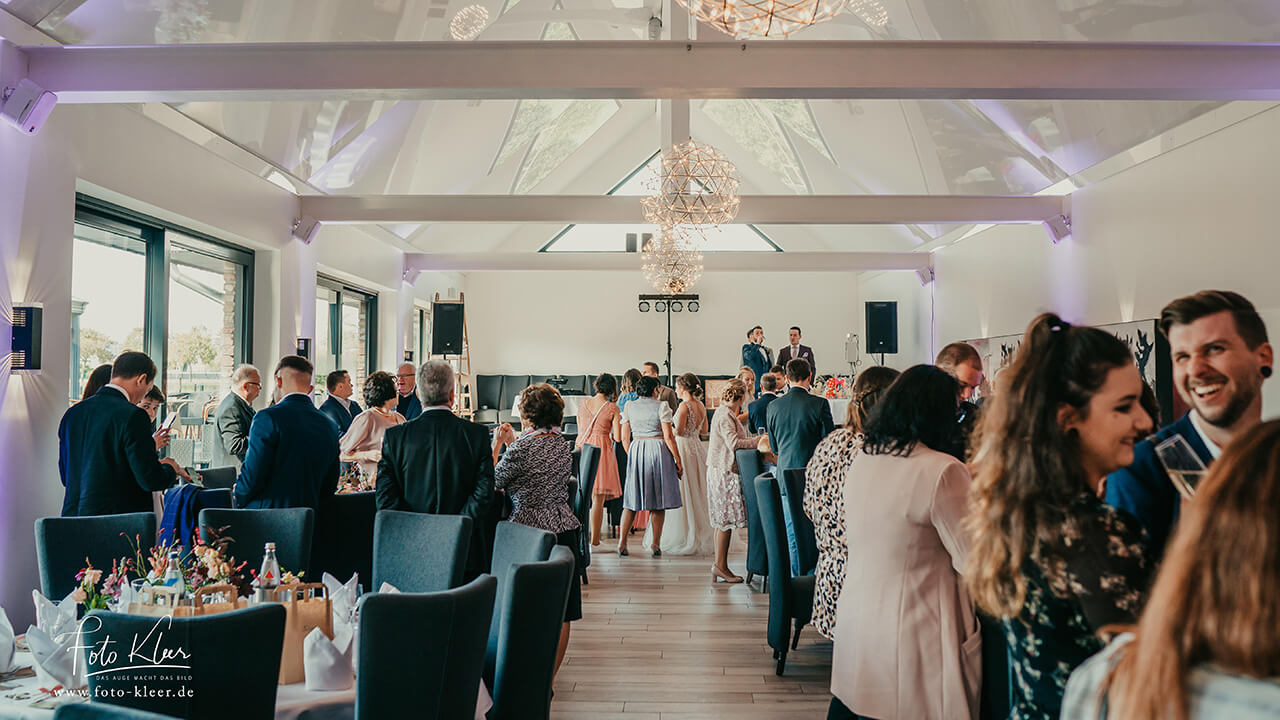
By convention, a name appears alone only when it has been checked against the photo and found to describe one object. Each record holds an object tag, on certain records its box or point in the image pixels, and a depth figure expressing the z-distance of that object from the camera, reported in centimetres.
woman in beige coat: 226
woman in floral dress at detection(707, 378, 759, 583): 672
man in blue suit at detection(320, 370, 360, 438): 667
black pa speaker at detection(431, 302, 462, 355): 1320
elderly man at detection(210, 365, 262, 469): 573
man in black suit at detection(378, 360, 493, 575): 391
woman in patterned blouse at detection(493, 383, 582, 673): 441
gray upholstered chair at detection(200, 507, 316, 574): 360
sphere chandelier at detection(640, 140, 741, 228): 750
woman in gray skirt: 743
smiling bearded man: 185
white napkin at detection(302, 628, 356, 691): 225
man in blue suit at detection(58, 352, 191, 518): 383
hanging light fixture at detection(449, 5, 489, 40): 534
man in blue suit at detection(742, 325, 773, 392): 1388
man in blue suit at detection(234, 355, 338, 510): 415
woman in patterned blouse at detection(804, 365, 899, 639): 287
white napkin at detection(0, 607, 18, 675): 234
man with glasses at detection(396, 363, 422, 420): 752
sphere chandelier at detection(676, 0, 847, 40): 292
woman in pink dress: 739
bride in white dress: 771
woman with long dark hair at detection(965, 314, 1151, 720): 133
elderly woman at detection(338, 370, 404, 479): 597
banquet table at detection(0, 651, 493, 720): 210
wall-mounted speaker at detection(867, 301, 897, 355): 1385
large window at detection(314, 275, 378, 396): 1048
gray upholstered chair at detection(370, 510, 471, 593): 332
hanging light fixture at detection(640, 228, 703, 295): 991
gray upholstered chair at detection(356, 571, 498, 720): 203
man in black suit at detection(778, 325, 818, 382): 1372
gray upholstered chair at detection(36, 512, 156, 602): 317
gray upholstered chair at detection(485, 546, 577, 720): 243
